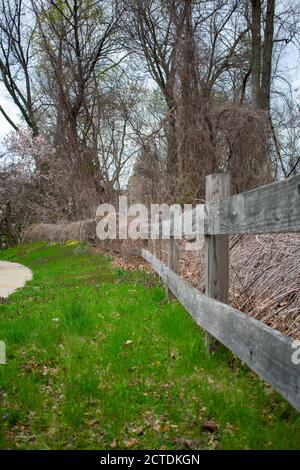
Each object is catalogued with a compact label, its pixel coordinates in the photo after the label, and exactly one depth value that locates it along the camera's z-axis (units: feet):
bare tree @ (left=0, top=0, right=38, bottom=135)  94.43
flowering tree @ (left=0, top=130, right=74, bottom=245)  94.53
